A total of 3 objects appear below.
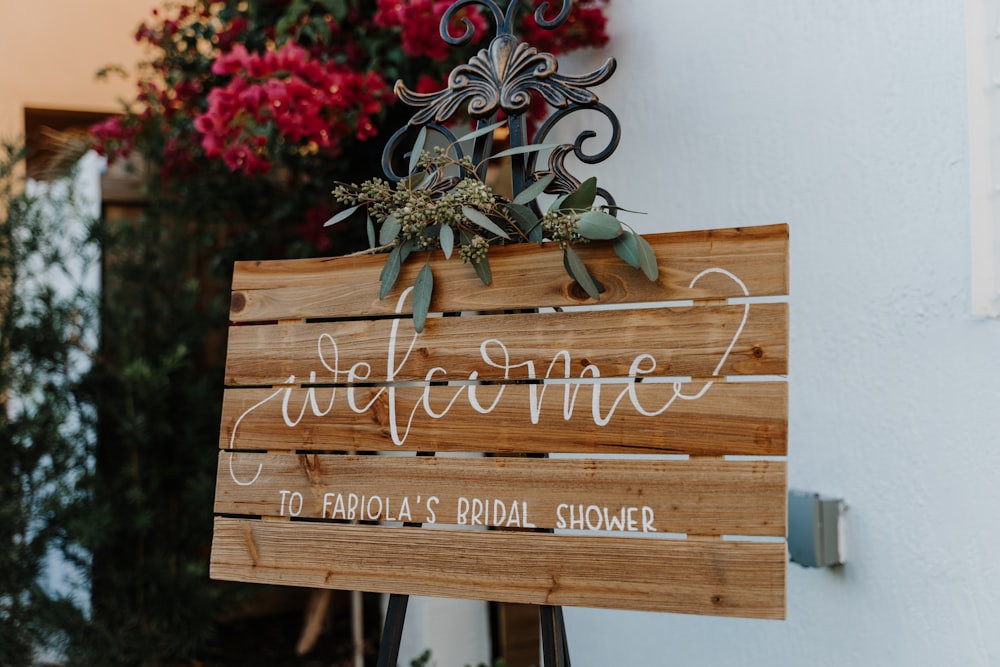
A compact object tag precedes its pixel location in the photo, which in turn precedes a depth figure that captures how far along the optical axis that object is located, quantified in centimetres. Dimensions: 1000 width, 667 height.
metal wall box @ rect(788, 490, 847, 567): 150
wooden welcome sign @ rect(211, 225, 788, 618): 108
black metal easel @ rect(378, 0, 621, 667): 129
